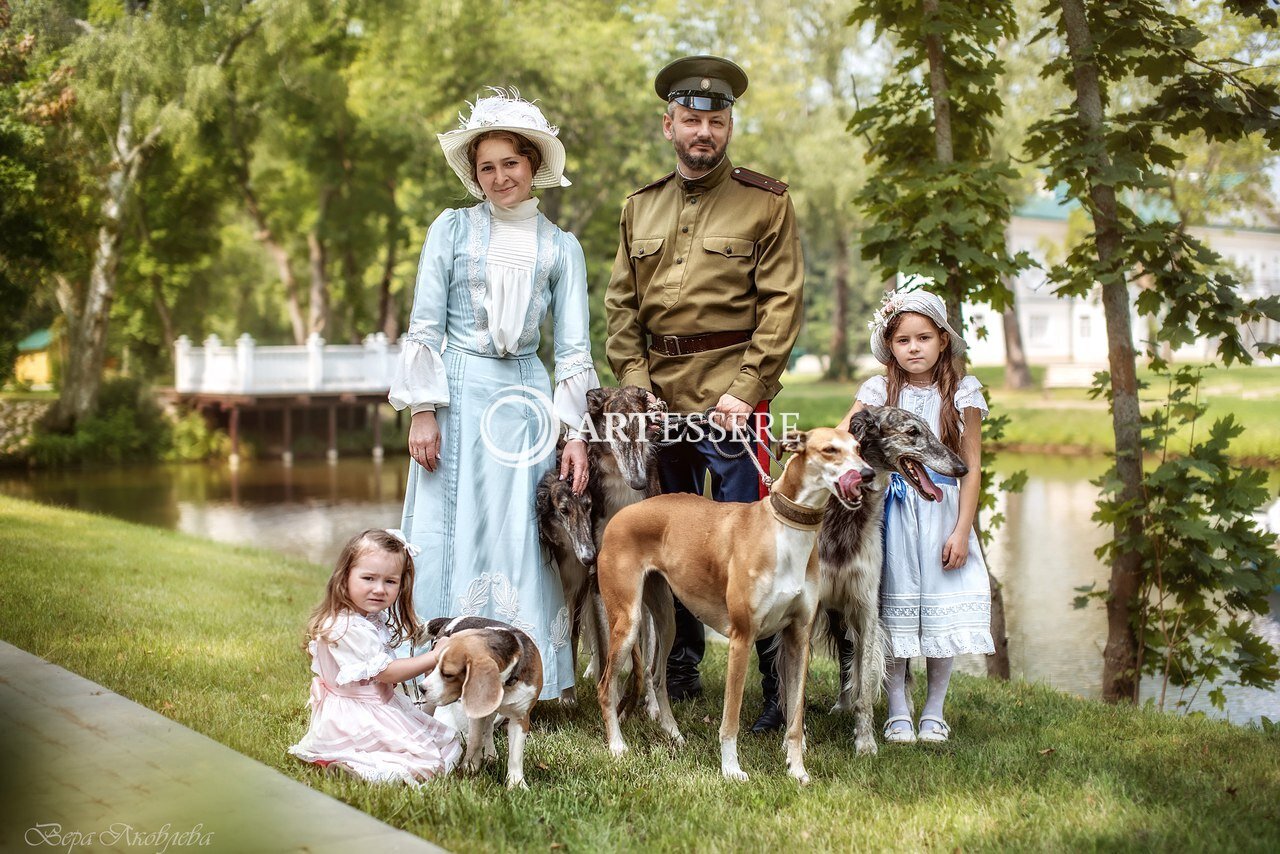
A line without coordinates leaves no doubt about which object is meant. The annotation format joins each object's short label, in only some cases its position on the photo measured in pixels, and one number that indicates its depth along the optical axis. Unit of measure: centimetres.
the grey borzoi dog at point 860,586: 443
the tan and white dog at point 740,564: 395
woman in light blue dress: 459
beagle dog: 376
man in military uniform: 474
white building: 1984
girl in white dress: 461
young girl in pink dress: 397
